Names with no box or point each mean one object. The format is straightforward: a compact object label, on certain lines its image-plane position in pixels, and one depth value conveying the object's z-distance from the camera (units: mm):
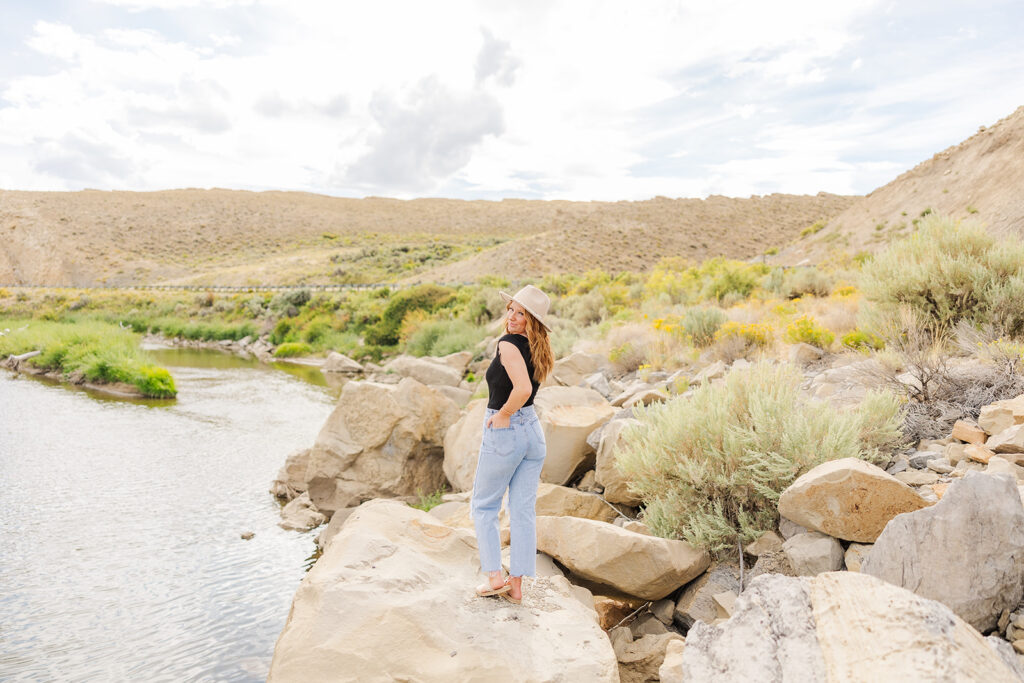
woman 3895
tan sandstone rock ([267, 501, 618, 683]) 3277
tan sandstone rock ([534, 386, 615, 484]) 6391
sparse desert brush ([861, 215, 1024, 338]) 7293
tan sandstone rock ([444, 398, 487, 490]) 7656
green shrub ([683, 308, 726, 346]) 11312
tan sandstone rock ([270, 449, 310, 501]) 9383
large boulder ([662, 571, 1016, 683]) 2209
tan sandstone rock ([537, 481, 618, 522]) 5742
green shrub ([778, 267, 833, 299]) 15672
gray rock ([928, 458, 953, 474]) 4453
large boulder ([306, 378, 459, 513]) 8719
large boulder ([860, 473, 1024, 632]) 3008
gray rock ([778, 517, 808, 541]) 4222
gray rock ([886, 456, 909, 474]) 4676
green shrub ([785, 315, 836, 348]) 9148
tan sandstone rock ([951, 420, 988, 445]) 4707
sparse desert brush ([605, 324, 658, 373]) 11141
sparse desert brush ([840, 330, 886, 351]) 8266
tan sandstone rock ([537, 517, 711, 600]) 4305
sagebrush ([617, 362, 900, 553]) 4555
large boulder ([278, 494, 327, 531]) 8336
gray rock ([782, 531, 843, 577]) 3854
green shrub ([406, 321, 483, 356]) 18797
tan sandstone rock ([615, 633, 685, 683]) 3996
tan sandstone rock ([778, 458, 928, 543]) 3764
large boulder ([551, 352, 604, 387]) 10742
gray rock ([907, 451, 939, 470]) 4691
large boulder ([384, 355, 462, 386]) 14180
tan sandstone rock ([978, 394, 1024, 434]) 4598
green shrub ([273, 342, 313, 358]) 24406
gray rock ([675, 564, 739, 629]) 4234
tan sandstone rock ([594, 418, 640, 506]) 5719
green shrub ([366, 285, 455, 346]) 23125
